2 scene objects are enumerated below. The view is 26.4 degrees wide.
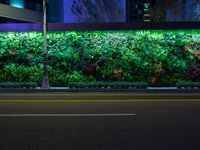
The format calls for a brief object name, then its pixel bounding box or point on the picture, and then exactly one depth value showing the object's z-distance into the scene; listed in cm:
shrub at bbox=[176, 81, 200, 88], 2244
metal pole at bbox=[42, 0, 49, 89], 2266
